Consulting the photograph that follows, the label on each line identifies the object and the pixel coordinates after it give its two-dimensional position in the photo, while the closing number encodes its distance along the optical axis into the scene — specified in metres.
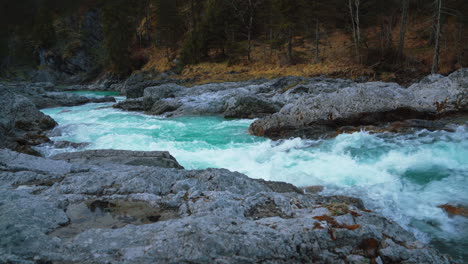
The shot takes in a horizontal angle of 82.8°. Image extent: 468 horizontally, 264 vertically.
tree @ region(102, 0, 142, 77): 45.69
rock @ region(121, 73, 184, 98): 25.20
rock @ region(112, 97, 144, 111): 19.97
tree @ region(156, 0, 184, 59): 43.34
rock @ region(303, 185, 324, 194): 6.02
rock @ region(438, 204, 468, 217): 4.87
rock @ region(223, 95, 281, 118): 15.48
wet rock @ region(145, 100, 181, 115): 17.85
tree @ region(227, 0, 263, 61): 37.16
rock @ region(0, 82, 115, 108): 23.20
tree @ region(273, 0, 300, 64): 28.75
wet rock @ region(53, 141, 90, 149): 9.58
